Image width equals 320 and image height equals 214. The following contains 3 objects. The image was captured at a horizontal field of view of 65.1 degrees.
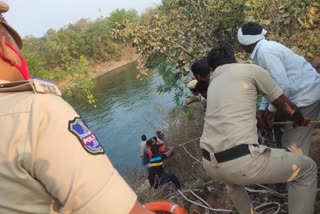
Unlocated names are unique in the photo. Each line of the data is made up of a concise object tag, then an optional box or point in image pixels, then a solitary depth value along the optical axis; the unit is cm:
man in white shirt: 211
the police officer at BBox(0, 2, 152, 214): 53
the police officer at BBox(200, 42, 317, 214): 171
